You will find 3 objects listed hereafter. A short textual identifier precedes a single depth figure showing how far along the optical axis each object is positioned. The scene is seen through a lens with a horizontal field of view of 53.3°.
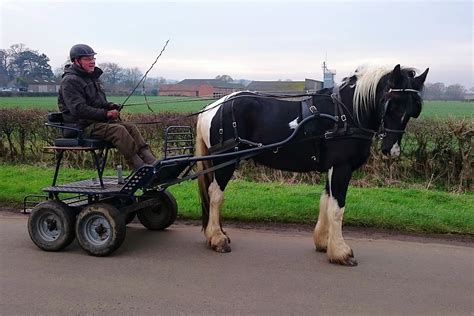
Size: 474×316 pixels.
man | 5.07
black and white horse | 4.64
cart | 4.91
